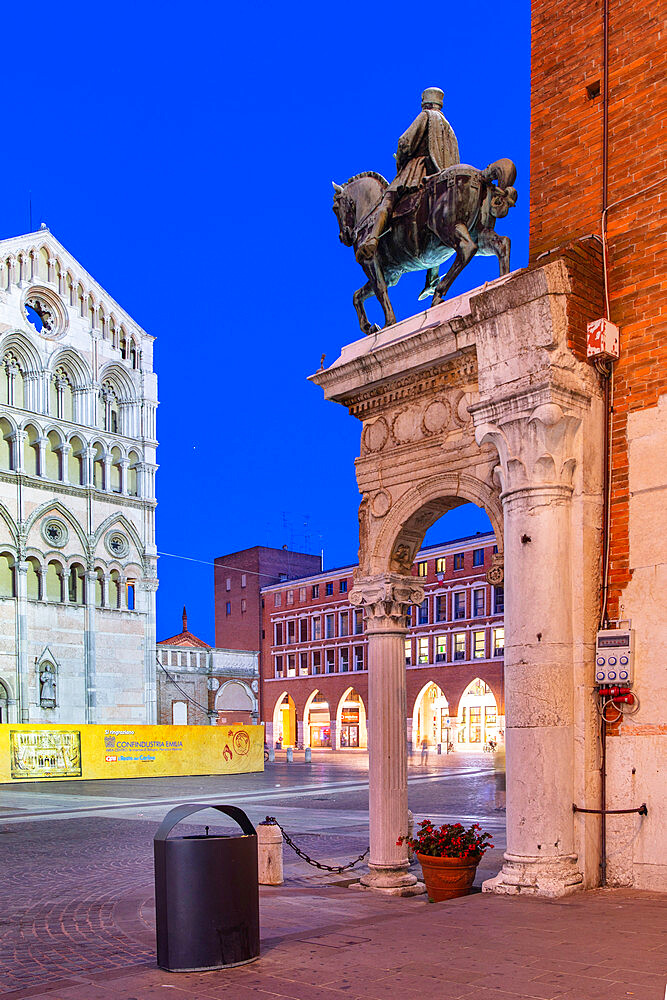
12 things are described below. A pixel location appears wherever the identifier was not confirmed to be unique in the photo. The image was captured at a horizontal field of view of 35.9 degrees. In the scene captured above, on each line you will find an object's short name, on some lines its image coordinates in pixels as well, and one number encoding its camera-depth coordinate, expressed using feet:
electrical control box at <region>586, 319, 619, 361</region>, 29.40
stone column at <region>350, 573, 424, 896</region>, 37.22
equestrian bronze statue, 37.73
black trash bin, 21.26
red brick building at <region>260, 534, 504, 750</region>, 211.82
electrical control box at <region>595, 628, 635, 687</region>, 28.02
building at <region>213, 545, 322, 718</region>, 285.84
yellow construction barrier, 113.70
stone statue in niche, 156.04
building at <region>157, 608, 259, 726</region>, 182.70
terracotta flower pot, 32.37
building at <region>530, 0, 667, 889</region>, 27.84
